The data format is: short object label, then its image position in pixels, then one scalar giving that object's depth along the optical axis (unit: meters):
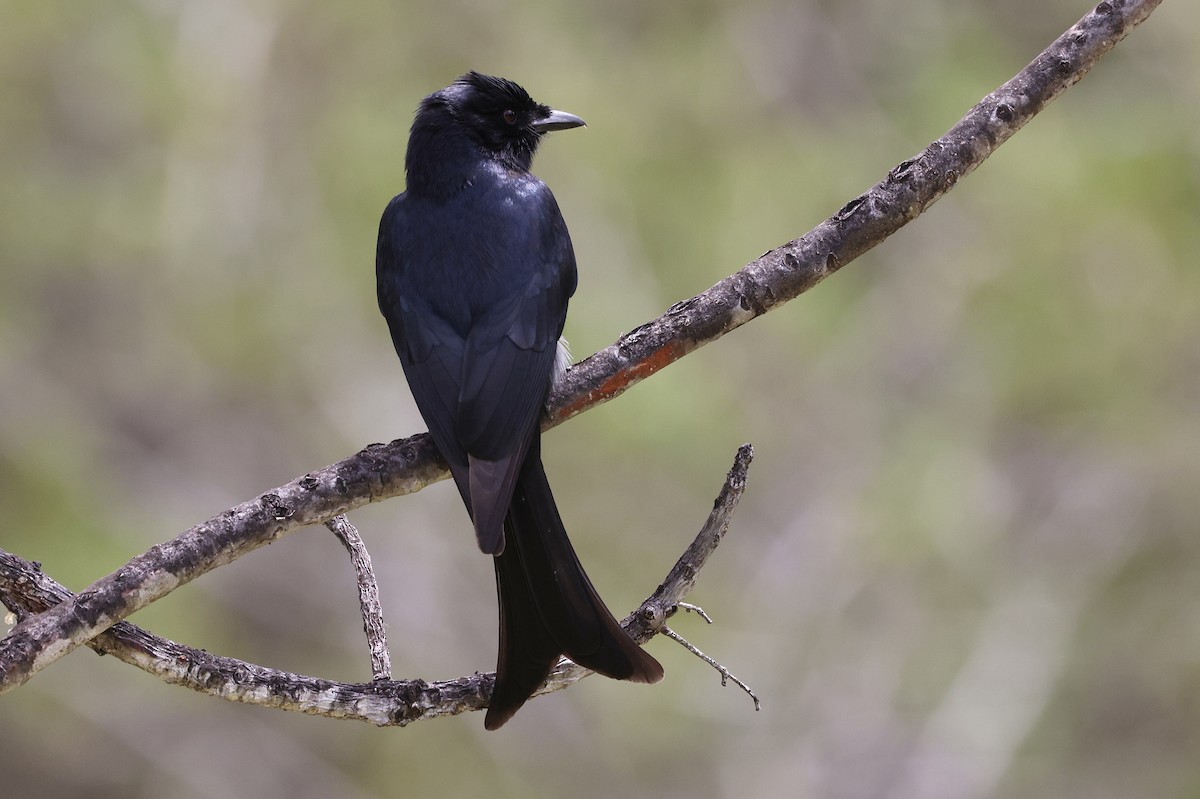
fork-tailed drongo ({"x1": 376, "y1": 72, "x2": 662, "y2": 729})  6.74
